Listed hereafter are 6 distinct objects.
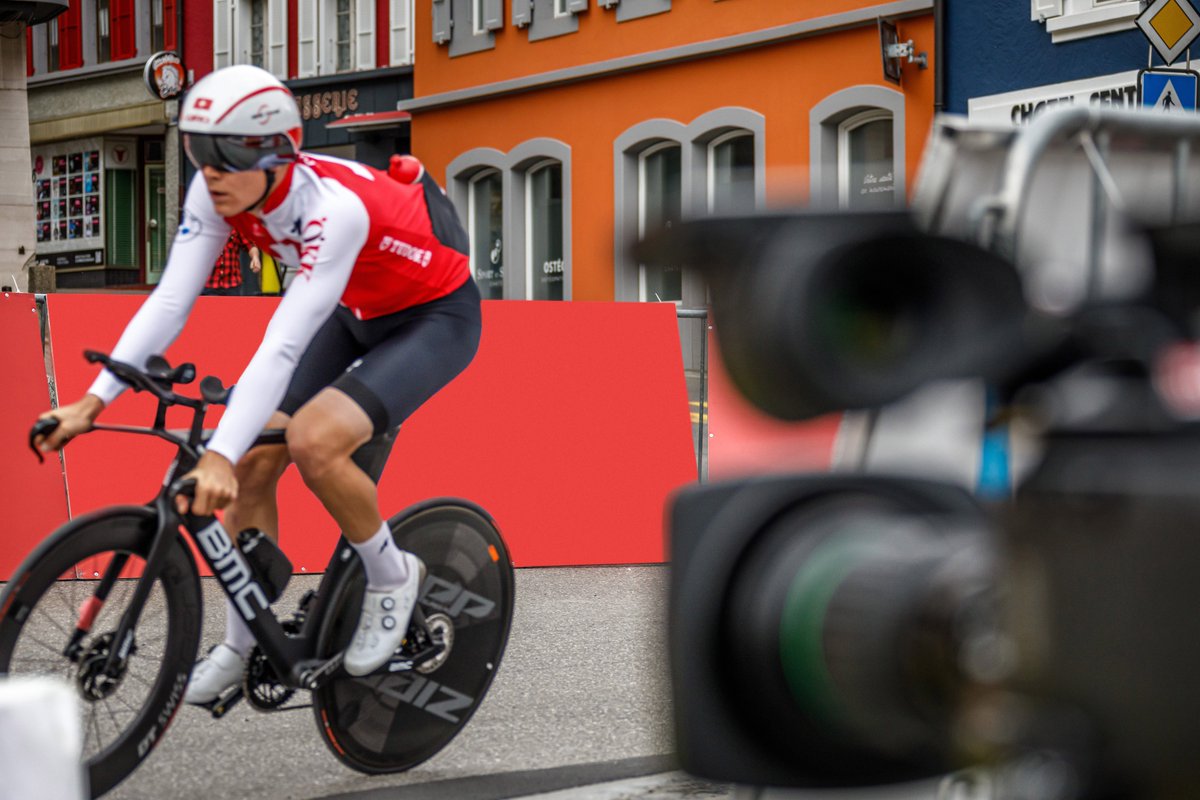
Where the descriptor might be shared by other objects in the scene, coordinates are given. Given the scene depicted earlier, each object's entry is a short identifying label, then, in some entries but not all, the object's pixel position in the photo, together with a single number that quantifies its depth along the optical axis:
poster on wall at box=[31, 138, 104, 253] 47.44
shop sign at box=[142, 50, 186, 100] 43.03
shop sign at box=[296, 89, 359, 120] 36.69
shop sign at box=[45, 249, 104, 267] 47.81
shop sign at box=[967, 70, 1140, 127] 18.17
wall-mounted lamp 20.80
